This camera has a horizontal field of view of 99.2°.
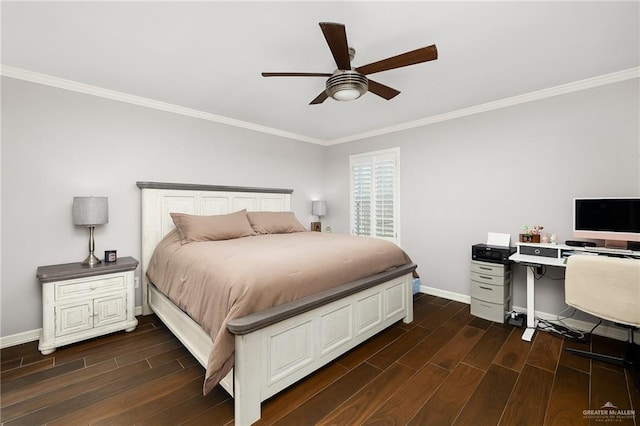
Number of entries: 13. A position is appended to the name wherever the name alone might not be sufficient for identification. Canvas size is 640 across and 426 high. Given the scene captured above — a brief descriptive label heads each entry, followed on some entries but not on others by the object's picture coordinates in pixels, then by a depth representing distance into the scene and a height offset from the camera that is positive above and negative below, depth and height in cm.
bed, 168 -89
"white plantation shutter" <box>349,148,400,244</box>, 446 +30
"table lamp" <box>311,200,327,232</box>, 515 +4
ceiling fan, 168 +104
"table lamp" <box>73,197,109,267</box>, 269 -3
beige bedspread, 173 -48
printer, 309 -48
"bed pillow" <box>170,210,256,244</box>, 308 -19
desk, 256 -46
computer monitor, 248 -7
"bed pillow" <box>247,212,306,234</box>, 386 -16
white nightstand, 244 -87
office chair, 191 -59
